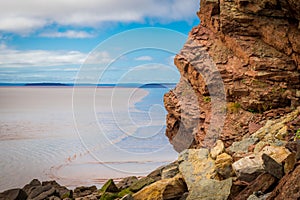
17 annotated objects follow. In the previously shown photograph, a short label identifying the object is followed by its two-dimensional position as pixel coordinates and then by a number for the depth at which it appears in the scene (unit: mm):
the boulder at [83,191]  17053
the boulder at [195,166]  12039
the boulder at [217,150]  12742
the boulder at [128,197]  12016
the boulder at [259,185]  9422
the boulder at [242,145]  12867
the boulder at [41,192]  16844
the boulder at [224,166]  11384
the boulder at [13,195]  16333
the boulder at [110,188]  16028
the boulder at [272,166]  9484
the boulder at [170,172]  13652
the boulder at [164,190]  12031
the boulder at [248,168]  10242
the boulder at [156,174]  15028
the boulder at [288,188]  7907
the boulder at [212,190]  10203
